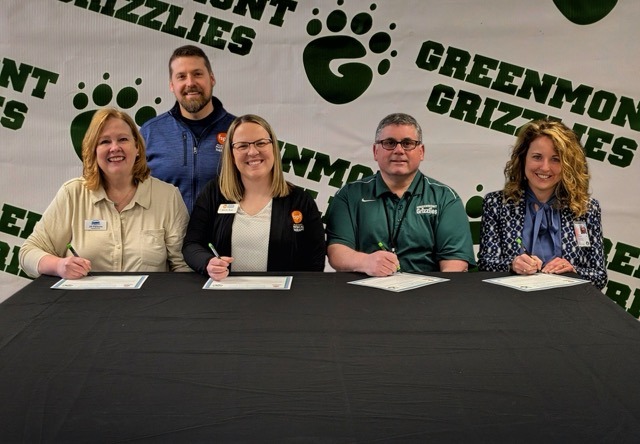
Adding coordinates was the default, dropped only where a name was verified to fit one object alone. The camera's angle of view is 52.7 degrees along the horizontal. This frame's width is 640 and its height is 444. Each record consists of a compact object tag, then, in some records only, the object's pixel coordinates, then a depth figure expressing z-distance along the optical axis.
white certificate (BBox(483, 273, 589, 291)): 1.92
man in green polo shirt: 2.45
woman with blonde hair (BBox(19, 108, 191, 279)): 2.26
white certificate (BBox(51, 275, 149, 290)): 1.90
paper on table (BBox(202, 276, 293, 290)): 1.89
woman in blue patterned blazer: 2.30
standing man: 2.85
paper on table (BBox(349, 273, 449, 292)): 1.91
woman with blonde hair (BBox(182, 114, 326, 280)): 2.27
